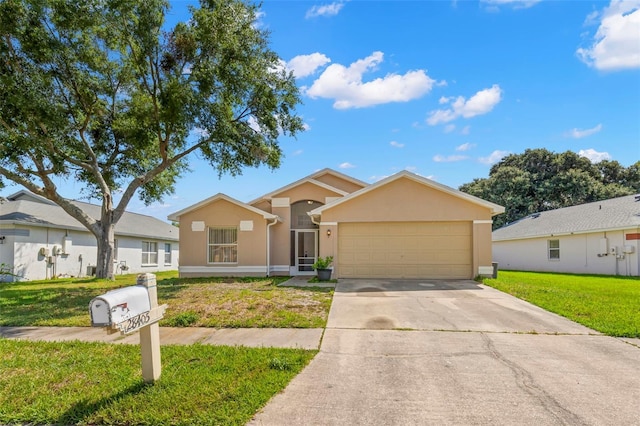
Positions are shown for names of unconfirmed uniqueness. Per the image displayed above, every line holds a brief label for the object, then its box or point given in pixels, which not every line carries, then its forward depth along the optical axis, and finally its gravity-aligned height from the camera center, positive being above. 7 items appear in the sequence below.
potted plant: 13.86 -1.27
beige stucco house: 14.18 +0.19
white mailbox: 3.33 -0.66
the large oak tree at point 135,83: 13.34 +6.11
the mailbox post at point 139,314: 3.34 -0.76
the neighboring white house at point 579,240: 17.03 -0.30
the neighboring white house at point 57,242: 16.91 -0.24
